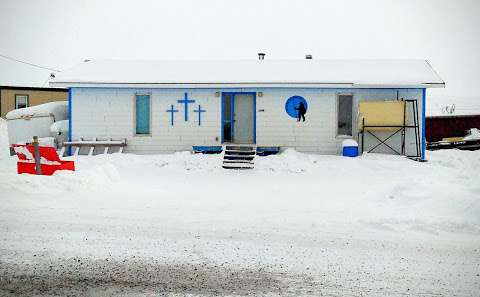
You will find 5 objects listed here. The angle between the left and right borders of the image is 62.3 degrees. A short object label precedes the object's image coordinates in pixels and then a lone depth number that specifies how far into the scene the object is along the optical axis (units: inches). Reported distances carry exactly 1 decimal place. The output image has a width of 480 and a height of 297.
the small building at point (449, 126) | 978.1
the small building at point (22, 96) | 1142.3
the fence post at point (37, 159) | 425.7
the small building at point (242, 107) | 666.8
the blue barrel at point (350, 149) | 633.6
